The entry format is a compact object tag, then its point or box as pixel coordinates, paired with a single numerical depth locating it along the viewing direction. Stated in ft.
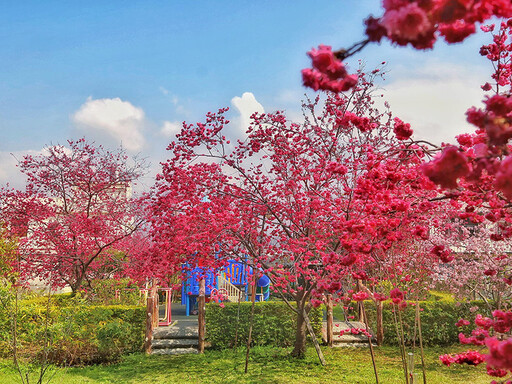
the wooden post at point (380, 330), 38.12
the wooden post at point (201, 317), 36.60
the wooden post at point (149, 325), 35.96
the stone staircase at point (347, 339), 38.40
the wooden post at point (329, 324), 37.83
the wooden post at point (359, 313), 44.79
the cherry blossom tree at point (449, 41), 5.51
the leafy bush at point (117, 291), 46.24
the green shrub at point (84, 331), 25.53
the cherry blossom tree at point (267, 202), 30.12
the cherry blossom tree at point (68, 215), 41.73
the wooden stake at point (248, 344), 29.04
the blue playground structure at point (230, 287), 52.75
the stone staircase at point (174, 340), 36.86
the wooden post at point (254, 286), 30.99
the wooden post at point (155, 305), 39.99
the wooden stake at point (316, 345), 30.88
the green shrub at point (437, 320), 38.40
